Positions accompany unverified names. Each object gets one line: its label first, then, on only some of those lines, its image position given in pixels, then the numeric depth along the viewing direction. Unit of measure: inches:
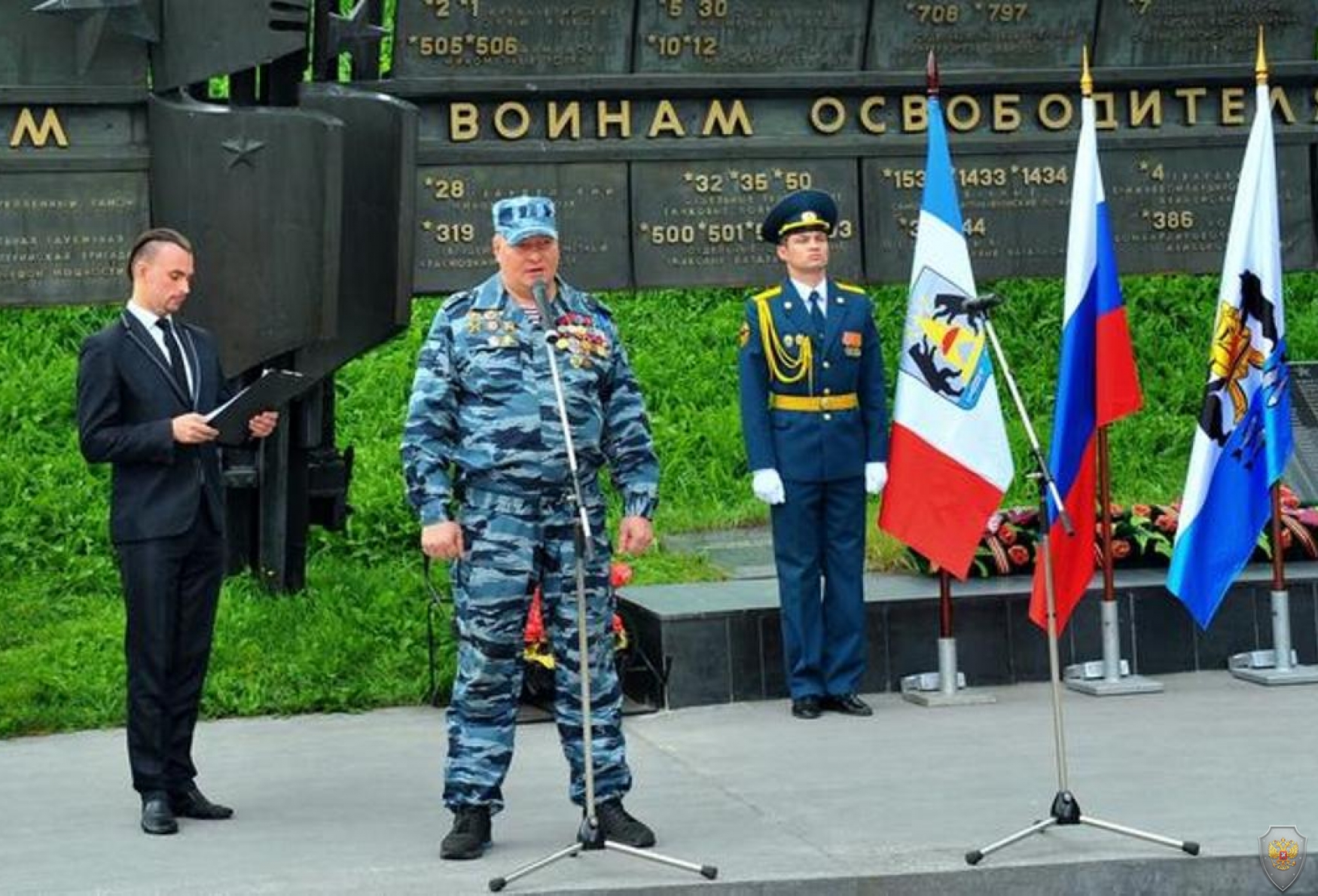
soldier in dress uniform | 360.5
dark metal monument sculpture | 374.0
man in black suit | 286.0
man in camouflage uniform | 262.8
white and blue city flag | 373.7
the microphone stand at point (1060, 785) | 257.1
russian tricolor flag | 362.3
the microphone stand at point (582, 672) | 251.3
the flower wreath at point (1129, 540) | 400.8
